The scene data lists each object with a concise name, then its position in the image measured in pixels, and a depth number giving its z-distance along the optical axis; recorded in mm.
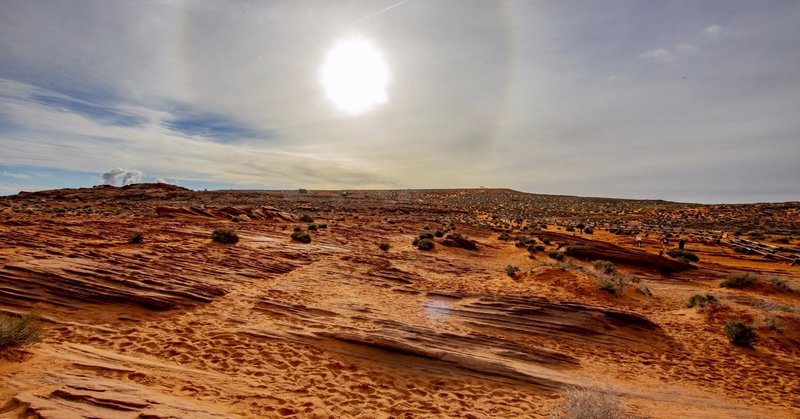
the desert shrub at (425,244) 28875
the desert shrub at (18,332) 6812
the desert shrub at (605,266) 23359
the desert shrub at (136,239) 17889
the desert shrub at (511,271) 22078
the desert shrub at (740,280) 21672
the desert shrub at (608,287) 19230
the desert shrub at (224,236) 21625
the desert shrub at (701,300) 16775
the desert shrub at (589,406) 7196
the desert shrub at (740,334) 13188
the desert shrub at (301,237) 26162
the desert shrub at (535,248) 29375
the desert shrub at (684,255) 29616
